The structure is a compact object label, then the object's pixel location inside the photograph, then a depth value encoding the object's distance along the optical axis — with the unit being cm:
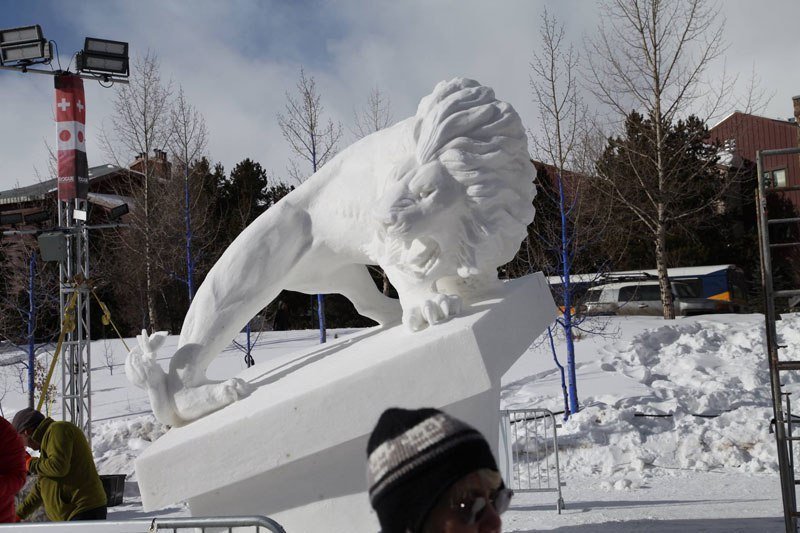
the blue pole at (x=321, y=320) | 1158
